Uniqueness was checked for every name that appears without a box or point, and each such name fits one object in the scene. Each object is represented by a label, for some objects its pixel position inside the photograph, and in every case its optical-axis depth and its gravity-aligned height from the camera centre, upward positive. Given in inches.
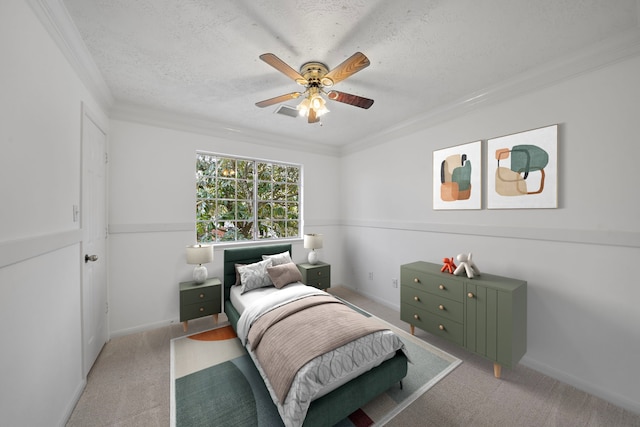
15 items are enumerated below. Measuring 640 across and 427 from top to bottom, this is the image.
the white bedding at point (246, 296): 104.7 -40.2
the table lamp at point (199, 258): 114.9 -23.2
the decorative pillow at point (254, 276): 115.3 -32.9
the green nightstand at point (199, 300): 109.9 -43.1
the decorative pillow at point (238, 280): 124.1 -36.8
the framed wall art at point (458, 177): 103.2 +15.8
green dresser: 80.3 -38.8
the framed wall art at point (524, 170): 83.3 +15.6
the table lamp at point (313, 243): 152.3 -21.1
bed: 58.1 -49.7
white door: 79.5 -11.3
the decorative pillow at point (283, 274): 117.1 -32.7
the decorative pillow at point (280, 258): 129.7 -26.6
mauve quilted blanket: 62.9 -37.9
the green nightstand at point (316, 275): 143.8 -40.1
